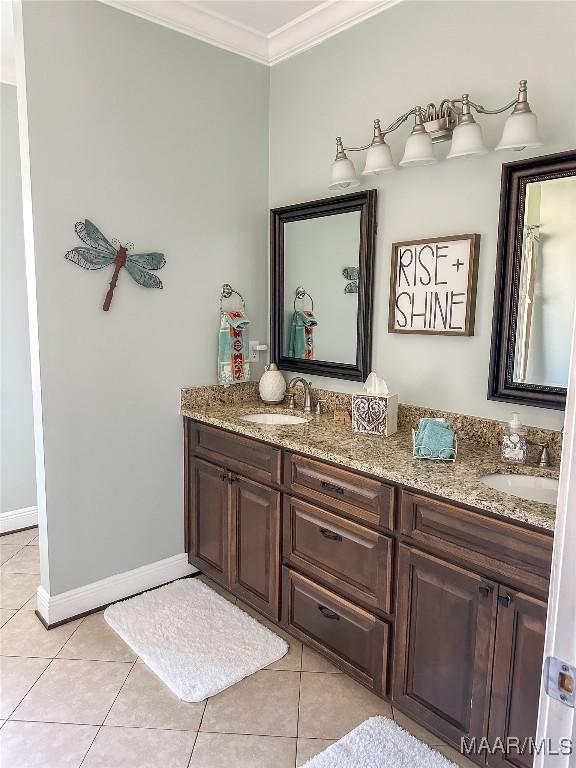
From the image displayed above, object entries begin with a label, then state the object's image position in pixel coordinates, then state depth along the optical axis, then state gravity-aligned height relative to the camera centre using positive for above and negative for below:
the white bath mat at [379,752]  1.74 -1.41
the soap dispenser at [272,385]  2.96 -0.36
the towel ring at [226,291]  2.96 +0.15
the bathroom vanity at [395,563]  1.57 -0.86
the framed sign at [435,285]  2.18 +0.15
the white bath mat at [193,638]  2.15 -1.41
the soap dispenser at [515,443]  1.95 -0.43
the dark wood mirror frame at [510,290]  1.93 +0.12
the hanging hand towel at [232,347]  2.94 -0.16
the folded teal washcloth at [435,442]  1.97 -0.44
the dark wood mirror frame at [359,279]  2.54 +0.22
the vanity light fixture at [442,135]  1.84 +0.70
